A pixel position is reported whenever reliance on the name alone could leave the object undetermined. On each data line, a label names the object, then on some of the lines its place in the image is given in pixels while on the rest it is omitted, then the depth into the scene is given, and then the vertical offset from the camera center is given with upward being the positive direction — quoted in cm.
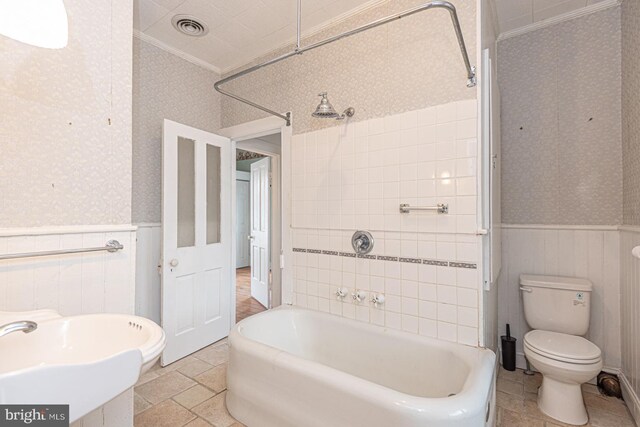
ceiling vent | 236 +153
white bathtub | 125 -84
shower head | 186 +64
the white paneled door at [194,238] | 255 -21
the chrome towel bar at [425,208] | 185 +4
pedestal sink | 74 -44
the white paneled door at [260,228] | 383 -17
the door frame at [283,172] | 260 +38
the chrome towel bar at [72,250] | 121 -16
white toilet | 177 -81
